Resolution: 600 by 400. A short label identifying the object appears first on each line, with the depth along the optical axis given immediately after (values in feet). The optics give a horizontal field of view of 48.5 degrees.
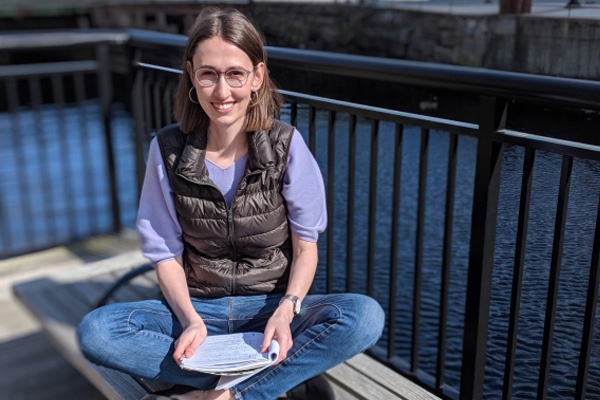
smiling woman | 5.87
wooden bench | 6.99
